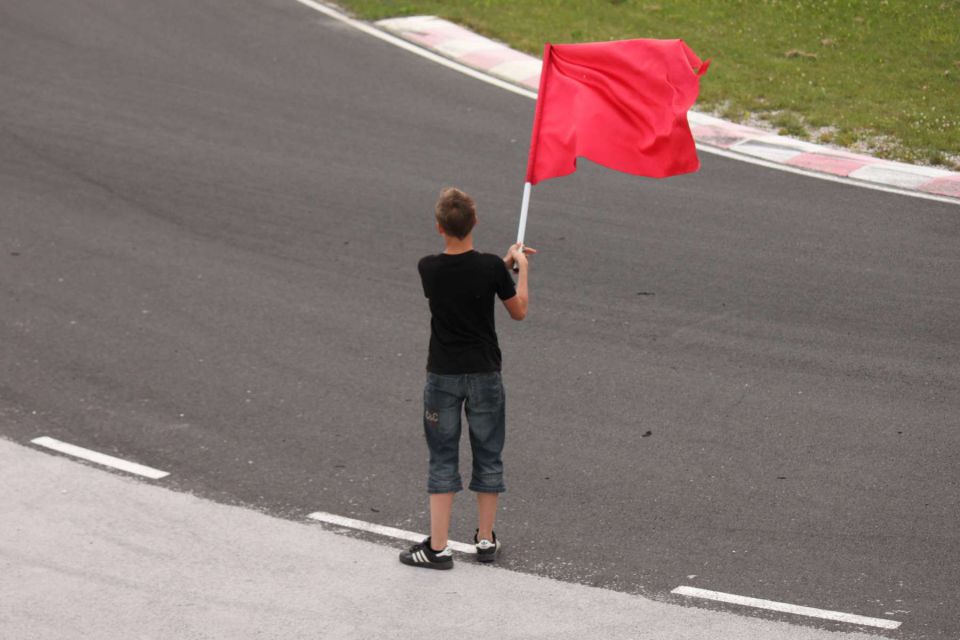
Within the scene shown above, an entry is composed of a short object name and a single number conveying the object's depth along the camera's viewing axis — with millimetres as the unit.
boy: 12758
